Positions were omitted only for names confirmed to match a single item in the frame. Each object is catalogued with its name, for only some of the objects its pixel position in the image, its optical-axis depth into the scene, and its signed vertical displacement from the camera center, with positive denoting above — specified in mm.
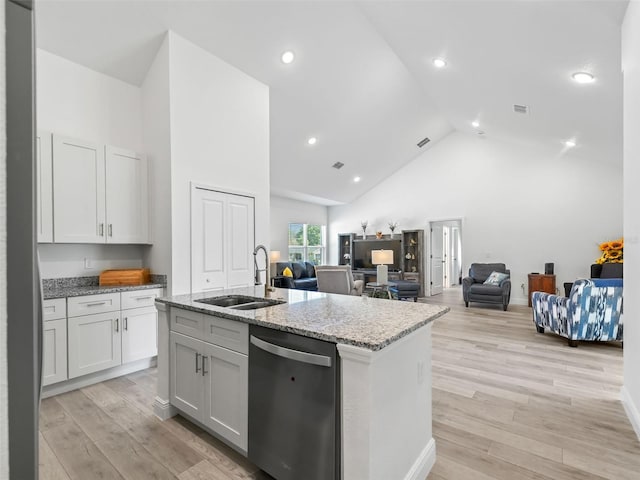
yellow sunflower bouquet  5719 -284
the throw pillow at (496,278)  6566 -837
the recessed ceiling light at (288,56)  4207 +2333
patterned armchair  3846 -891
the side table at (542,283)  6535 -923
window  9500 -142
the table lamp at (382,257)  7574 -446
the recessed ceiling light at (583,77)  3285 +1602
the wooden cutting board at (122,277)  3475 -394
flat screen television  9094 -362
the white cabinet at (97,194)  3108 +465
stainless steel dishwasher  1479 -815
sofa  7332 -907
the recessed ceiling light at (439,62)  4273 +2295
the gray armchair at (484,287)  6340 -997
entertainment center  8594 -449
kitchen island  1394 -645
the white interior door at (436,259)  8797 -612
